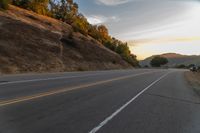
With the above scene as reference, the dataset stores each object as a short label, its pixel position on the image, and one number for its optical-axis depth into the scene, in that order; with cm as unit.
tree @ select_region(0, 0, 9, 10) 2186
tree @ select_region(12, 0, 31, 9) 2861
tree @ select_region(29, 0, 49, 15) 3050
